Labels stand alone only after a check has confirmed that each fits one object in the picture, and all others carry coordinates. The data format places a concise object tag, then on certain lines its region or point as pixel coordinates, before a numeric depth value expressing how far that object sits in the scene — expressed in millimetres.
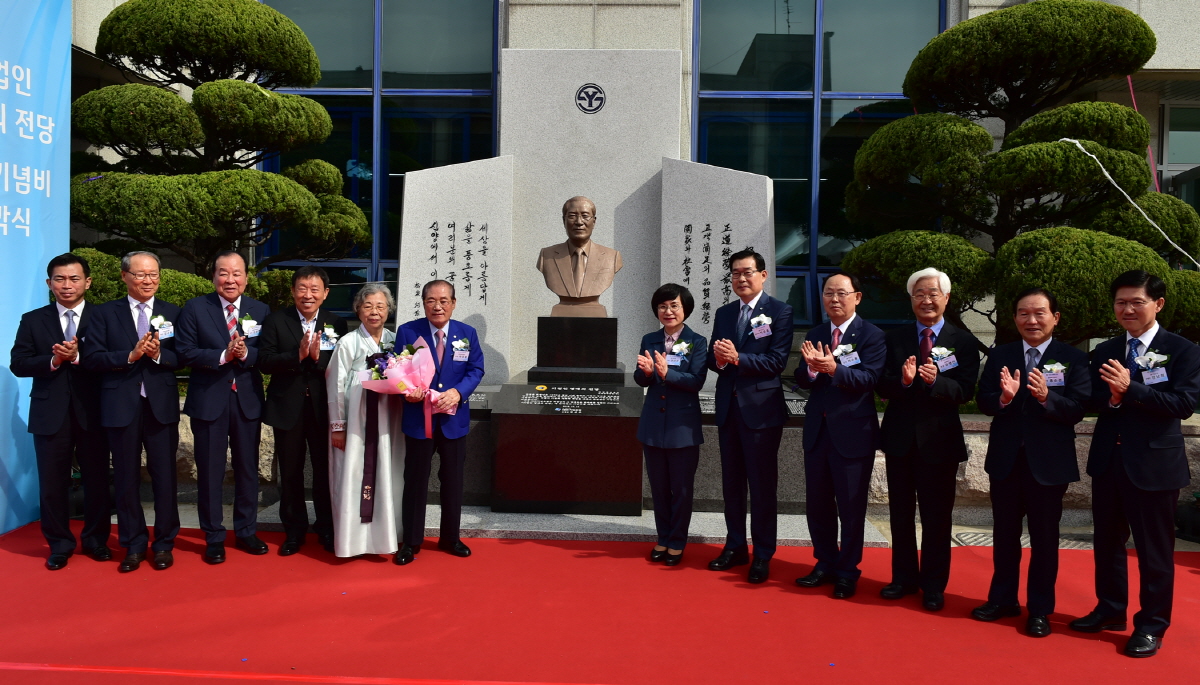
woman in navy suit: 3674
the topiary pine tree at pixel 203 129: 5828
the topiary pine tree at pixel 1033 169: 4996
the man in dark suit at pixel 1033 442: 2951
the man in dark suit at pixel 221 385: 3684
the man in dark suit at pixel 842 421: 3324
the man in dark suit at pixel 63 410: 3707
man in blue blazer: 3748
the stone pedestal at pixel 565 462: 4469
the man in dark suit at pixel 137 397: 3613
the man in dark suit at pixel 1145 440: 2820
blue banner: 4234
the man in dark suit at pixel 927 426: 3158
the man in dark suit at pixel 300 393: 3773
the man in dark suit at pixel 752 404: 3537
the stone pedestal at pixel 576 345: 5234
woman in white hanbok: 3695
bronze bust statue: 5652
